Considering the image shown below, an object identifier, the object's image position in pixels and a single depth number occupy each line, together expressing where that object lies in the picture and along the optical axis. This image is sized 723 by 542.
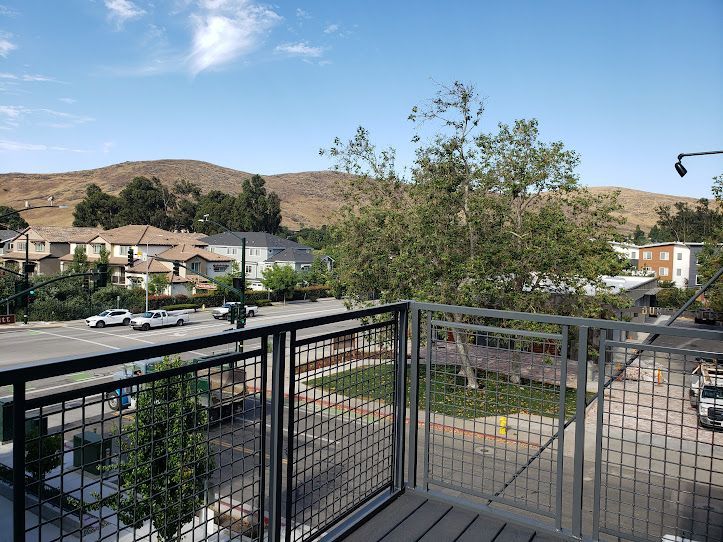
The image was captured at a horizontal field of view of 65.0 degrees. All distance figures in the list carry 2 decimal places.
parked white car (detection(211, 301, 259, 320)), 40.00
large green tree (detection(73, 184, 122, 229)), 83.56
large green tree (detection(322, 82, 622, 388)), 17.77
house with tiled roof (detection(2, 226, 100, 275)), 57.00
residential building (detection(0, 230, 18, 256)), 61.06
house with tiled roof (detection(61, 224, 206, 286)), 53.91
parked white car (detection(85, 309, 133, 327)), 36.38
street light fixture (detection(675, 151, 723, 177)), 13.55
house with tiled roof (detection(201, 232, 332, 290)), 64.31
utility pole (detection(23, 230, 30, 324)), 37.03
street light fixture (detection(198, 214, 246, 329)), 21.40
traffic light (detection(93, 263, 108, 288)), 24.07
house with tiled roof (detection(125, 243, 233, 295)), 49.88
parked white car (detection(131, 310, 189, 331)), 35.88
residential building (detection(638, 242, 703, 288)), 58.28
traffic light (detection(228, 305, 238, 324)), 22.41
